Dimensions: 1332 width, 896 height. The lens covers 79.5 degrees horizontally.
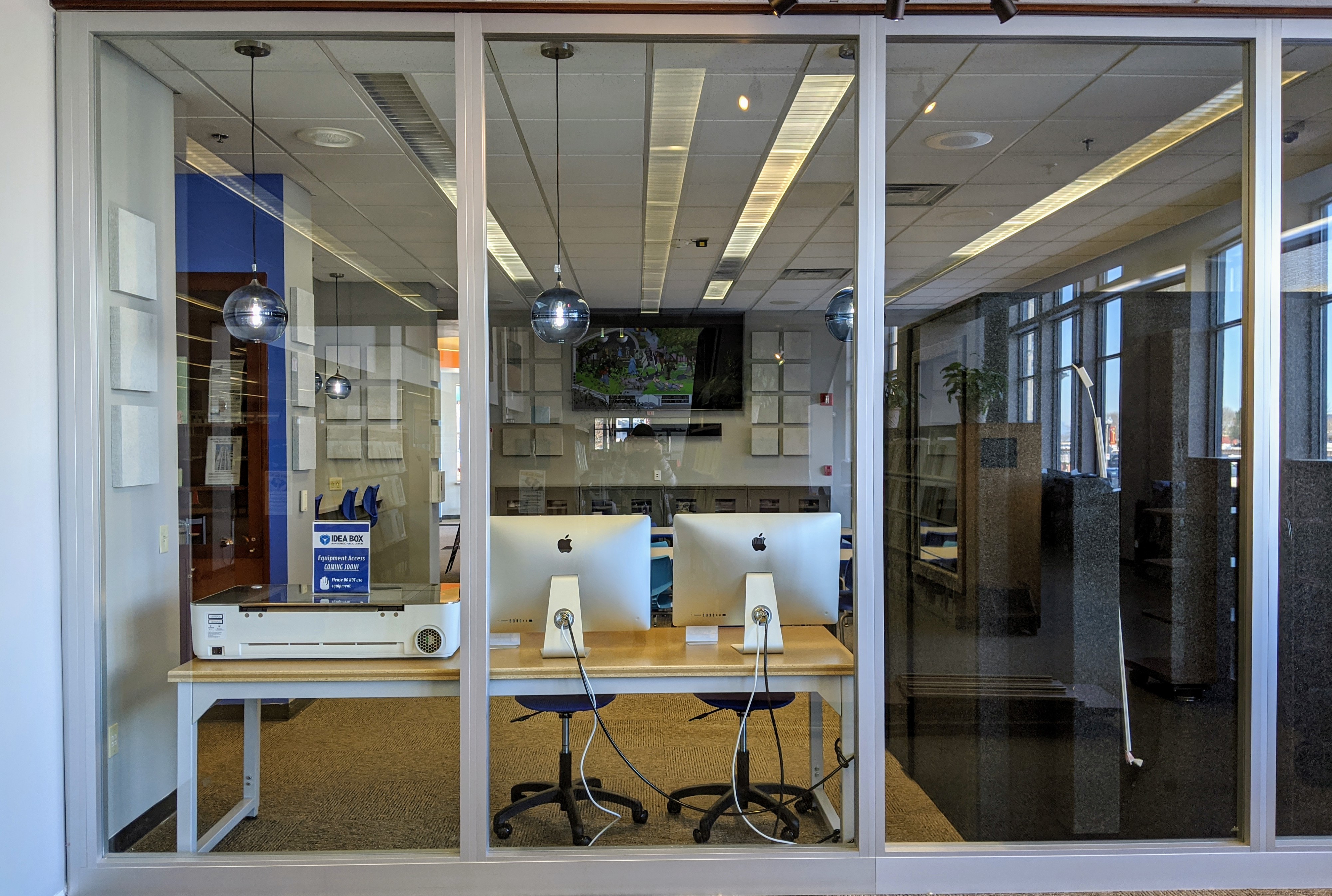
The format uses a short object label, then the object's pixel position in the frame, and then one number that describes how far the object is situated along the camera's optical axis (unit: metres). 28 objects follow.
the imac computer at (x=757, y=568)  2.59
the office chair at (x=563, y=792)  2.59
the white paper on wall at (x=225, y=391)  2.77
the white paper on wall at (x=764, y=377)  4.14
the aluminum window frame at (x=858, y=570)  2.38
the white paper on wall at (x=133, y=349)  2.49
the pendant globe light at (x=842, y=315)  2.54
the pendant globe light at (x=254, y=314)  2.77
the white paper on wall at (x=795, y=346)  3.83
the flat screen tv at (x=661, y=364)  3.76
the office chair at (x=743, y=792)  2.60
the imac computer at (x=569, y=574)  2.54
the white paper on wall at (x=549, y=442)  3.78
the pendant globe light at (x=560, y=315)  3.08
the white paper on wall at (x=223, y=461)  2.75
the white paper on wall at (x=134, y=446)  2.48
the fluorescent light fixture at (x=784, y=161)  2.64
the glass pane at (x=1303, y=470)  2.46
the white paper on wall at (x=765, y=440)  4.46
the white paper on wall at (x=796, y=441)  4.31
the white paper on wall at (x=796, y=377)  4.03
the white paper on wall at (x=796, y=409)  4.22
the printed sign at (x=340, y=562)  2.62
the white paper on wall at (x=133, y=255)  2.49
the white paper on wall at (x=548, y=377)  3.63
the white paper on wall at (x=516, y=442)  2.96
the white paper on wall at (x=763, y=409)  4.43
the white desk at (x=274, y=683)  2.45
